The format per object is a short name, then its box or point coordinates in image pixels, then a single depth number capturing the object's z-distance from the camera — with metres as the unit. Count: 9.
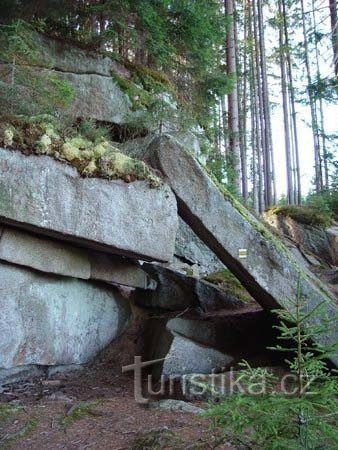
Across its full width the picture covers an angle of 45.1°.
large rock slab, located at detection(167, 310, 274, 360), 7.18
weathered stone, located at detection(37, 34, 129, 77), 8.92
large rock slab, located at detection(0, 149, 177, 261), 5.36
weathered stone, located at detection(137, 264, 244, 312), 8.55
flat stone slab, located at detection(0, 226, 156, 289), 5.84
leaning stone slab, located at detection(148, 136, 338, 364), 6.37
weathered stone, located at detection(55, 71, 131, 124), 8.90
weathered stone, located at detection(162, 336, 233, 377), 6.41
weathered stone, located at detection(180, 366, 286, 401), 5.31
